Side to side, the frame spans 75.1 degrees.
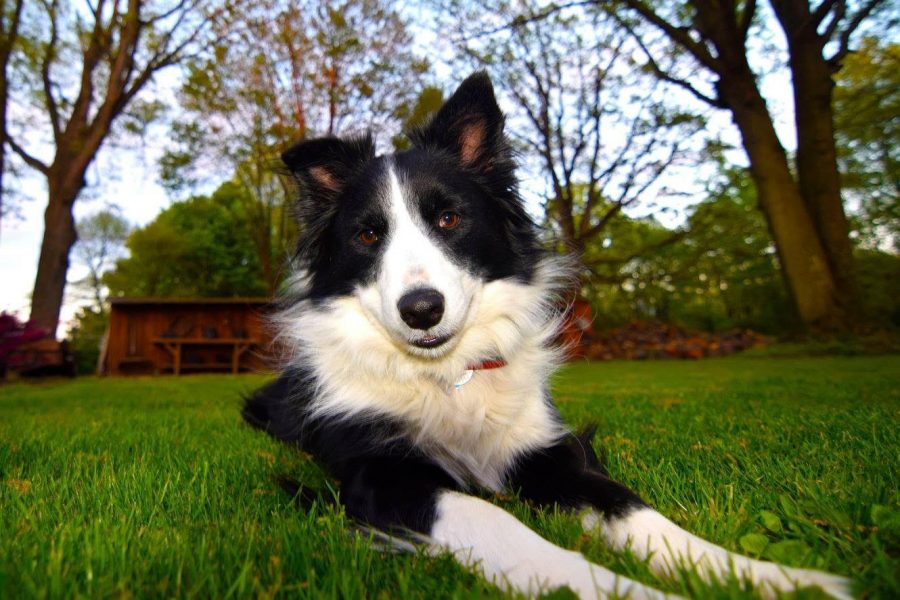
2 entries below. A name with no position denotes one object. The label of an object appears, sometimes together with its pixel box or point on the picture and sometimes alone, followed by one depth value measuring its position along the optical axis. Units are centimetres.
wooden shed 1869
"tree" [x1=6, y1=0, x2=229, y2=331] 1620
